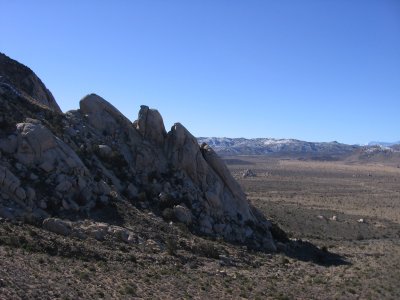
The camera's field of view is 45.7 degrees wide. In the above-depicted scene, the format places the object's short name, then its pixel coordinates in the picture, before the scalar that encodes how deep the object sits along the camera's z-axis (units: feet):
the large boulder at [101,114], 123.03
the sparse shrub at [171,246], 89.66
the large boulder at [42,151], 93.09
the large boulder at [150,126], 126.52
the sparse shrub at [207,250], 95.25
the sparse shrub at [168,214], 105.70
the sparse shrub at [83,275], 65.82
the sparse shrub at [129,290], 65.36
